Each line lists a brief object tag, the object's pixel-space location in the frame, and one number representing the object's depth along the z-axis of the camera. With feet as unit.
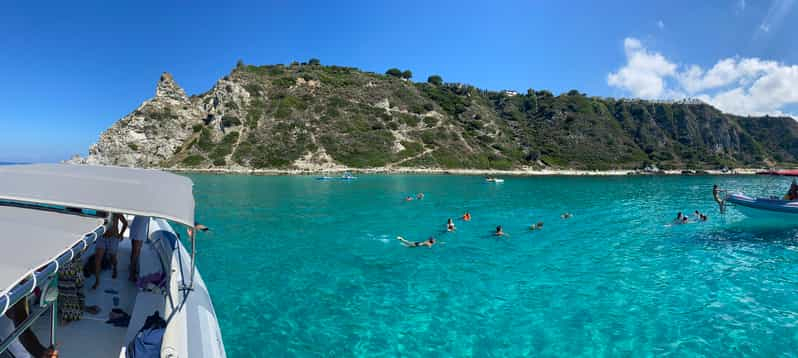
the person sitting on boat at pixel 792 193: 73.67
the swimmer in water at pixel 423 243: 62.49
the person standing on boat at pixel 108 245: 24.21
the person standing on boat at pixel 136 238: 25.48
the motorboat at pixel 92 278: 11.78
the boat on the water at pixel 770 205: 71.26
